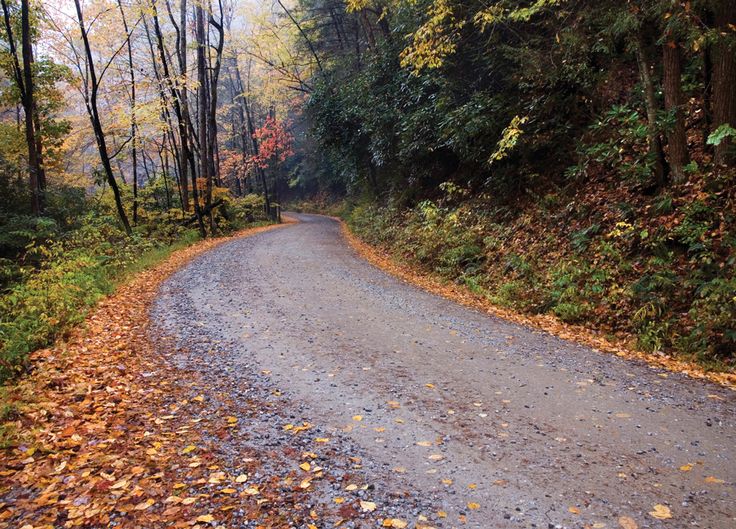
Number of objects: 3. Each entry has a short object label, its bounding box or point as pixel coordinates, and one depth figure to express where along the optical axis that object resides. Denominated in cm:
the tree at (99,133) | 1646
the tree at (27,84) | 1237
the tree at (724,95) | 720
